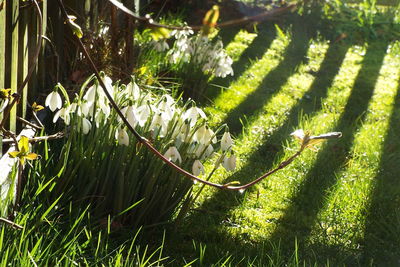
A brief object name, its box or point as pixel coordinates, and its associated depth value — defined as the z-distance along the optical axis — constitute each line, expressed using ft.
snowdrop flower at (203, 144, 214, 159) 9.13
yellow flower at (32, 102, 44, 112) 8.59
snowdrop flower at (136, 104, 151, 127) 8.82
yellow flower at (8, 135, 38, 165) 7.02
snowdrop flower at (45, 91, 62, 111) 8.69
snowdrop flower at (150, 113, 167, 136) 8.92
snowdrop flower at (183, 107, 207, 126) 9.10
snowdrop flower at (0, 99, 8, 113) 7.84
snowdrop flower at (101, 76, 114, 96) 9.04
